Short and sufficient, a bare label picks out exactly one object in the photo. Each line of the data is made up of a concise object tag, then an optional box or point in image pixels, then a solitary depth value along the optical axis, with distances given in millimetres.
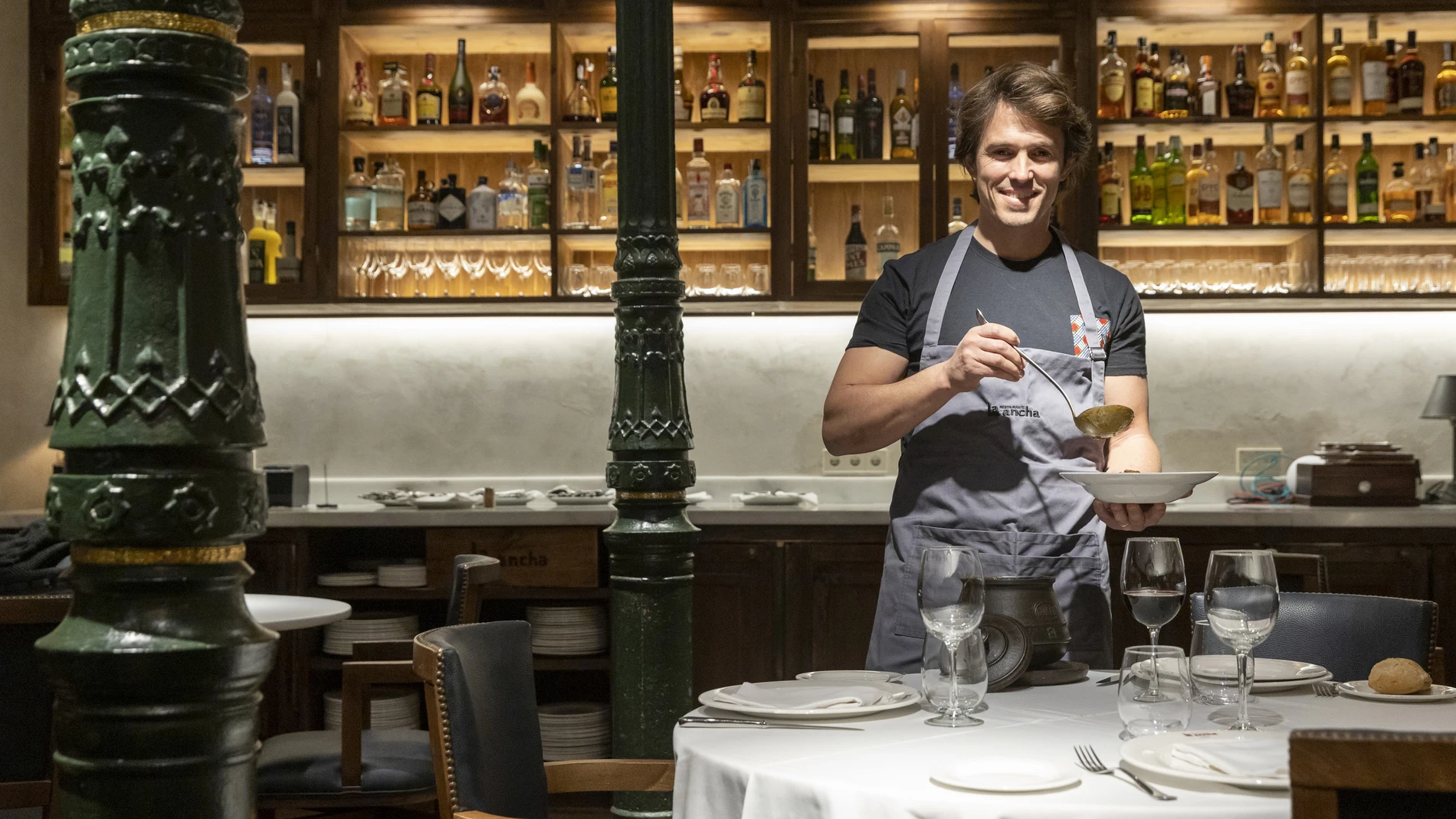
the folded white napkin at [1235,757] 1195
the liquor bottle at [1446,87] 4402
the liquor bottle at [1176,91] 4438
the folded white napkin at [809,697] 1546
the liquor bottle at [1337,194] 4371
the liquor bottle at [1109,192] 4445
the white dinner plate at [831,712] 1499
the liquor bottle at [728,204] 4512
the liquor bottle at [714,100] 4547
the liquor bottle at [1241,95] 4441
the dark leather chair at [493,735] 1587
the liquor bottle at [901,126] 4492
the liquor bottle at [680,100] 4543
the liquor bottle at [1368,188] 4398
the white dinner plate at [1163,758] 1161
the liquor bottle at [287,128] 4508
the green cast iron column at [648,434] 2314
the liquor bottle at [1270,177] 4410
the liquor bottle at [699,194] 4504
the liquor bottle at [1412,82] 4402
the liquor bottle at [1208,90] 4438
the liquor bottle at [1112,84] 4426
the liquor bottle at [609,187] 4555
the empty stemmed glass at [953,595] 1467
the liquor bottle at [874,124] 4520
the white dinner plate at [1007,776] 1167
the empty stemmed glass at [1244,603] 1440
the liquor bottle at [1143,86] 4453
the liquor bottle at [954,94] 4430
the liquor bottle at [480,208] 4543
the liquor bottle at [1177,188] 4500
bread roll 1636
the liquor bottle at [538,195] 4547
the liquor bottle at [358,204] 4520
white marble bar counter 3820
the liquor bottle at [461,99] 4602
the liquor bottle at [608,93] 4536
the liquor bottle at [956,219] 4383
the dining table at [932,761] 1146
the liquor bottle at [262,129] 4523
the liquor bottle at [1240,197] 4438
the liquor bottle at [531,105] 4613
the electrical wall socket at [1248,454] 4590
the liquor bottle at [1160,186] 4508
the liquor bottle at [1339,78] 4395
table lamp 4164
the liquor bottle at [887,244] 4480
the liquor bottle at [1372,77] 4410
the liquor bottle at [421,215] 4539
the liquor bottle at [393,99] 4570
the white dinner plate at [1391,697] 1613
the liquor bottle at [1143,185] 4504
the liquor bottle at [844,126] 4523
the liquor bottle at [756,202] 4484
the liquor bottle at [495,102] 4586
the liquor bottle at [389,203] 4551
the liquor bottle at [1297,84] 4379
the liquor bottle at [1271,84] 4434
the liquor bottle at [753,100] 4488
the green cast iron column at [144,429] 845
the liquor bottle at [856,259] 4488
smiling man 2062
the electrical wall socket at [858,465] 4617
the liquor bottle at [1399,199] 4406
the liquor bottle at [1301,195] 4383
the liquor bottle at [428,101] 4566
